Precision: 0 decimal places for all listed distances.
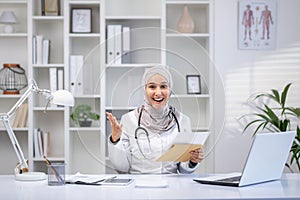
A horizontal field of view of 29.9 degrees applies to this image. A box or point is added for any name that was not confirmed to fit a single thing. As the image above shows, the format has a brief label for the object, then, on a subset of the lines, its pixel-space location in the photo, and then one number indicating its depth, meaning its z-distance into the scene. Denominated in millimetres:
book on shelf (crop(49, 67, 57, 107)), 4543
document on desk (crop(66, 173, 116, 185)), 2479
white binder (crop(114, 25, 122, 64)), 2824
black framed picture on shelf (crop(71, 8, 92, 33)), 4559
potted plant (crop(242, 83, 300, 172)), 4242
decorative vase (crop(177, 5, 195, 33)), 4555
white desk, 2168
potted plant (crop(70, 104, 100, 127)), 2900
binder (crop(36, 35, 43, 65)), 4520
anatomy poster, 4516
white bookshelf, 4488
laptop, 2373
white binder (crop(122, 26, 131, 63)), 2896
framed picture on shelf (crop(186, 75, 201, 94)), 2912
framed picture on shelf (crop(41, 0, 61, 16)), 4578
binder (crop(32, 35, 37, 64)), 4508
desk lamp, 2568
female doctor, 2619
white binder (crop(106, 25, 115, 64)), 3326
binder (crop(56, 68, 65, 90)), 4539
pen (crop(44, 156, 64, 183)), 2449
